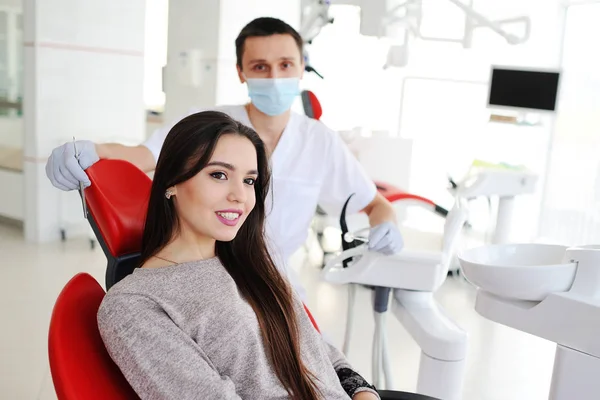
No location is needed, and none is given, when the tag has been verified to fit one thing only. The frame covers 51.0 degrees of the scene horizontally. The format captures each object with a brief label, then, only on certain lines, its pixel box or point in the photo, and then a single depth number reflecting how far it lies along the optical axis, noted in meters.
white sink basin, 1.28
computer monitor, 3.70
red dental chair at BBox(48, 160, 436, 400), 0.81
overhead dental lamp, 3.15
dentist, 1.63
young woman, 0.88
